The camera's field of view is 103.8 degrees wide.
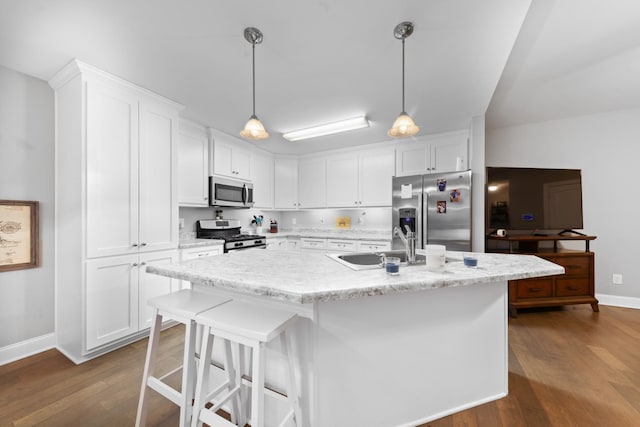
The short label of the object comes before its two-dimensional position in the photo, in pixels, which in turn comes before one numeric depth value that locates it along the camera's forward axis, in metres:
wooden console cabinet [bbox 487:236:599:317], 2.99
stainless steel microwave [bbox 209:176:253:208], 3.40
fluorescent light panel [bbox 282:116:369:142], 3.04
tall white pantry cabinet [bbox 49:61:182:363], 2.03
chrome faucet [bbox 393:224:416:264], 1.54
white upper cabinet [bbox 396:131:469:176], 3.50
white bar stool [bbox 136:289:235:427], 1.23
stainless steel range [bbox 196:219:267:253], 3.40
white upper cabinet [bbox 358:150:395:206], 4.02
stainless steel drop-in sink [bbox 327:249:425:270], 1.71
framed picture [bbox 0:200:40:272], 2.02
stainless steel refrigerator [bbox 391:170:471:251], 3.13
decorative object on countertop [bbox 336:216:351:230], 4.70
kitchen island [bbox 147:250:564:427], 1.19
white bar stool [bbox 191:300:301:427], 1.01
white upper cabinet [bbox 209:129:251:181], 3.51
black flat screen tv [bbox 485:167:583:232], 3.24
